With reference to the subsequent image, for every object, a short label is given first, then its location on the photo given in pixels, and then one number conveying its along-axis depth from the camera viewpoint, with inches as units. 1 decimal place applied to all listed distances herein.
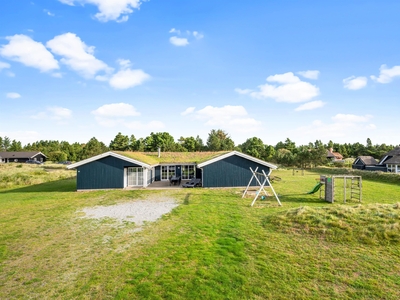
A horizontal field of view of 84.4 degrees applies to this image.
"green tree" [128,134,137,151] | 2454.1
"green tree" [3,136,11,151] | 4347.9
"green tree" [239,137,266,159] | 2087.1
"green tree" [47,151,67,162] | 2765.7
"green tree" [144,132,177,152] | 2274.9
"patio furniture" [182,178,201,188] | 774.5
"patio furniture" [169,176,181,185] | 838.5
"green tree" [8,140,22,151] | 3406.0
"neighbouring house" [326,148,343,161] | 2698.1
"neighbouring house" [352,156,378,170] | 1769.9
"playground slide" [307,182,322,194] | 591.5
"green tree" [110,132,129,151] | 2401.9
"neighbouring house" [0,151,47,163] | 2770.7
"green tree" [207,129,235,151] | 2391.2
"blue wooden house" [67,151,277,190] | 737.6
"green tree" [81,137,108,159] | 1904.4
